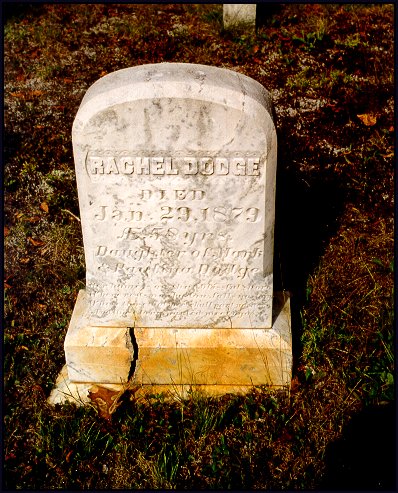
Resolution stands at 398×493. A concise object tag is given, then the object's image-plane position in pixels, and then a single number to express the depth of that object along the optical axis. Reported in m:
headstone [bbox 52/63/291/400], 2.78
